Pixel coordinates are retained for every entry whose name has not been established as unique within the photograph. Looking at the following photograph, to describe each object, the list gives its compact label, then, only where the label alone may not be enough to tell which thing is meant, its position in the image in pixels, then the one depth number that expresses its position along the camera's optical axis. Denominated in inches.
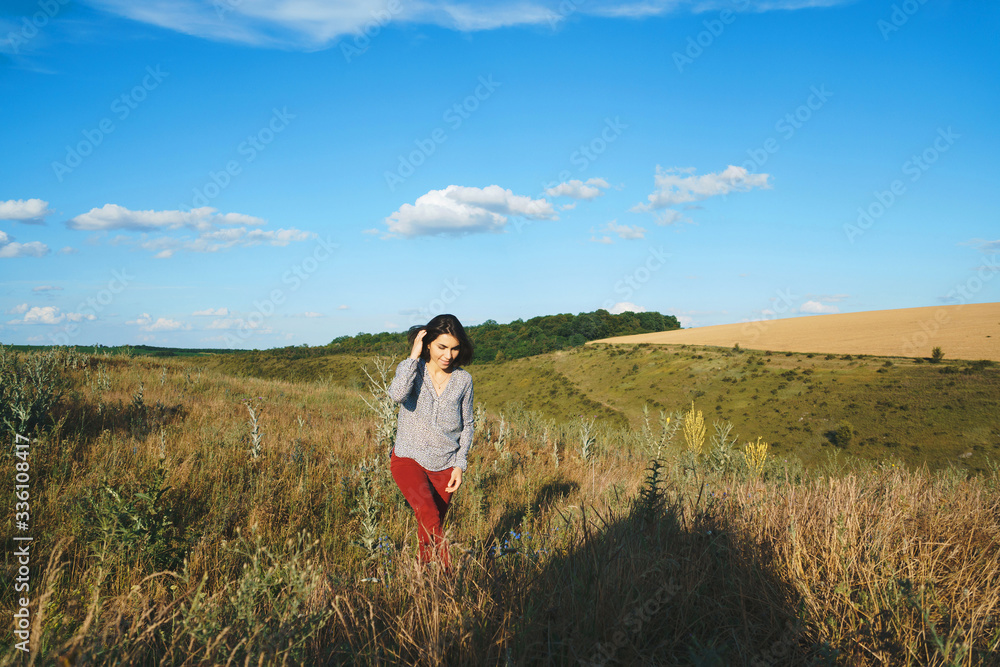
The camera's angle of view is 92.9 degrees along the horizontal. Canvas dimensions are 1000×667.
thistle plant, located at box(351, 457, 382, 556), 134.7
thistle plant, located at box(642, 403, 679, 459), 277.1
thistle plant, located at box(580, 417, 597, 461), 315.0
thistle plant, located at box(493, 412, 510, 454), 291.1
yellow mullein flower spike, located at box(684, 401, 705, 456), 280.2
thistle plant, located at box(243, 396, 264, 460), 213.8
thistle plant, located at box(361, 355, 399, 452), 208.4
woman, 138.7
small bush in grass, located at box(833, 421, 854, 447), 1595.7
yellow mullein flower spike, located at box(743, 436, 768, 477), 267.1
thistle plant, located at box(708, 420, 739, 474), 273.0
